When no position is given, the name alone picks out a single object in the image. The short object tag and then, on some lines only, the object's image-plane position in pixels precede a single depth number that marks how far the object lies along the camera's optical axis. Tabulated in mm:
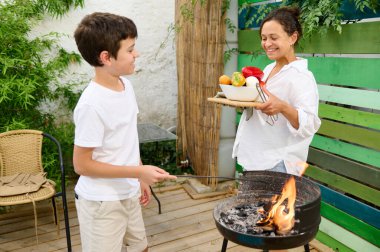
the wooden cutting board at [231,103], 1852
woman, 1815
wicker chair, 3033
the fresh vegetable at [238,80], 1975
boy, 1577
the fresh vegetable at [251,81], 1954
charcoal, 1629
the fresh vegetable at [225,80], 2076
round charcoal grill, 1462
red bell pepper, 2039
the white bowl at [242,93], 1938
